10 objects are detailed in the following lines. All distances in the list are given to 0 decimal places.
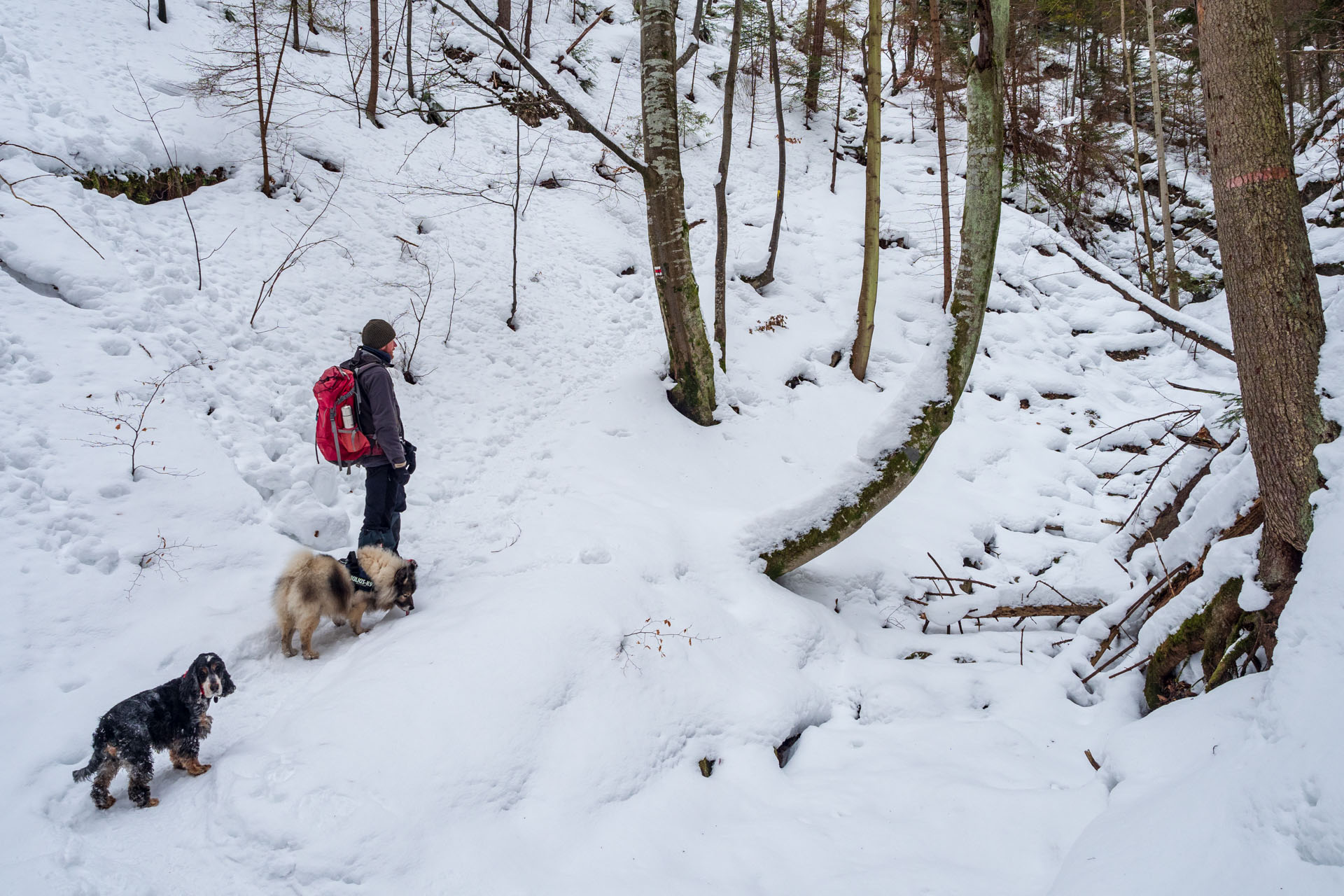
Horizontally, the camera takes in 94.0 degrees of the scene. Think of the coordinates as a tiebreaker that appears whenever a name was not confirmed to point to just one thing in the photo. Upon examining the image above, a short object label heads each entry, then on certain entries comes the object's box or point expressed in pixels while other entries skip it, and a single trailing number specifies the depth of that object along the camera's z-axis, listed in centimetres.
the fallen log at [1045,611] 483
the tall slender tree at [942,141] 933
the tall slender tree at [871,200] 797
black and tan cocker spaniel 277
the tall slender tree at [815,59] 1587
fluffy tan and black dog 397
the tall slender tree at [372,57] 1057
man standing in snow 470
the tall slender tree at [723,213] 882
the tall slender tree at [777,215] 1096
